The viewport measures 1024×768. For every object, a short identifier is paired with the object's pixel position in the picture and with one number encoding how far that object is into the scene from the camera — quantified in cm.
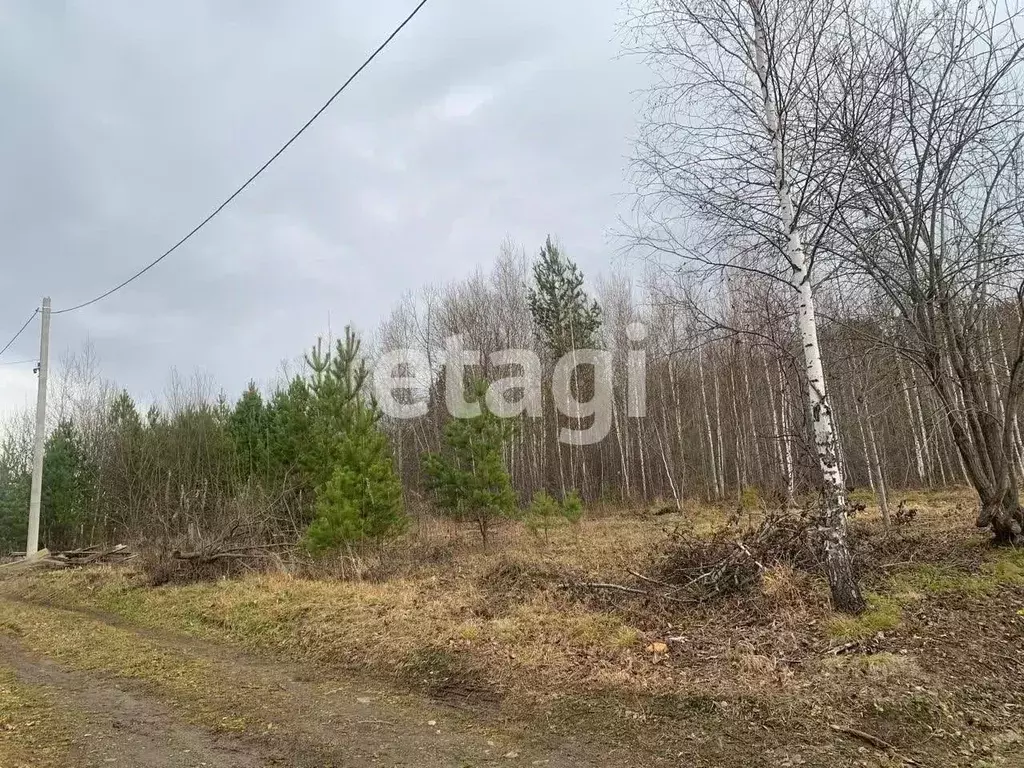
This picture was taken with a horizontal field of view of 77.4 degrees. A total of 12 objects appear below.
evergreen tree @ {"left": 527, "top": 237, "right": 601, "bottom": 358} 2792
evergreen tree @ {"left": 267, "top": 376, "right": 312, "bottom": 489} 1667
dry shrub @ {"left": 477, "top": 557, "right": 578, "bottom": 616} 738
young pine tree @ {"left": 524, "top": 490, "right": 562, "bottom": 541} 1464
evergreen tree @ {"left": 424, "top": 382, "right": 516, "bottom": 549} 1408
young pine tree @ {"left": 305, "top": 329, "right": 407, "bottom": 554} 1098
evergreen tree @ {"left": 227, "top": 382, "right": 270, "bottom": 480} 1936
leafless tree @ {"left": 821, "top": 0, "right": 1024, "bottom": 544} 695
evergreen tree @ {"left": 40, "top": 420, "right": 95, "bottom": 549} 2267
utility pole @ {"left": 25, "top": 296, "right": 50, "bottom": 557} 1627
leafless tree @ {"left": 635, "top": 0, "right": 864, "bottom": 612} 578
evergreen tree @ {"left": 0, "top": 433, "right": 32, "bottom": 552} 2305
